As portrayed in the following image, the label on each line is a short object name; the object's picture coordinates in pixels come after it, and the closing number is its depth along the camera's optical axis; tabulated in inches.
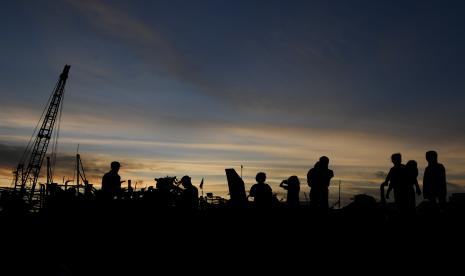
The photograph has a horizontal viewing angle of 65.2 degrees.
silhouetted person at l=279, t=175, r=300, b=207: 503.5
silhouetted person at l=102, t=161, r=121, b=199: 445.7
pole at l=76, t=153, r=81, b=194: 1339.1
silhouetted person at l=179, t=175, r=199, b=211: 481.4
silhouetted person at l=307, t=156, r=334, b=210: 462.3
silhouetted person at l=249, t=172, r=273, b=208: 452.8
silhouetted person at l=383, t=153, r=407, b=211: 432.8
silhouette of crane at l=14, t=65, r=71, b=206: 3058.6
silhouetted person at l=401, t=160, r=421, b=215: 426.0
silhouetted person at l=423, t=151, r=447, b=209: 434.9
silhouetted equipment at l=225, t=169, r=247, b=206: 490.9
